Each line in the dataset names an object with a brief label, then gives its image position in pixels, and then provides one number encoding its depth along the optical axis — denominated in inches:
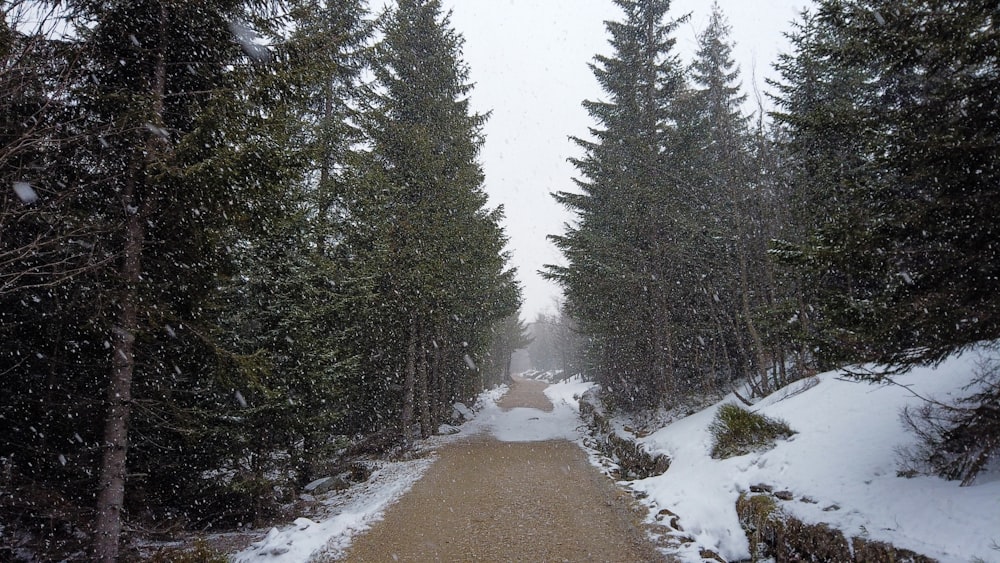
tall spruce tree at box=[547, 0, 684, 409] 621.9
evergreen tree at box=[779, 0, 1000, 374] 171.2
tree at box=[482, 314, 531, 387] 1700.1
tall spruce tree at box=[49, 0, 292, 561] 229.8
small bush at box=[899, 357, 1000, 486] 165.6
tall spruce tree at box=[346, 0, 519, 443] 566.9
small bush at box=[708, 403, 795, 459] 317.5
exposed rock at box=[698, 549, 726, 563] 241.9
